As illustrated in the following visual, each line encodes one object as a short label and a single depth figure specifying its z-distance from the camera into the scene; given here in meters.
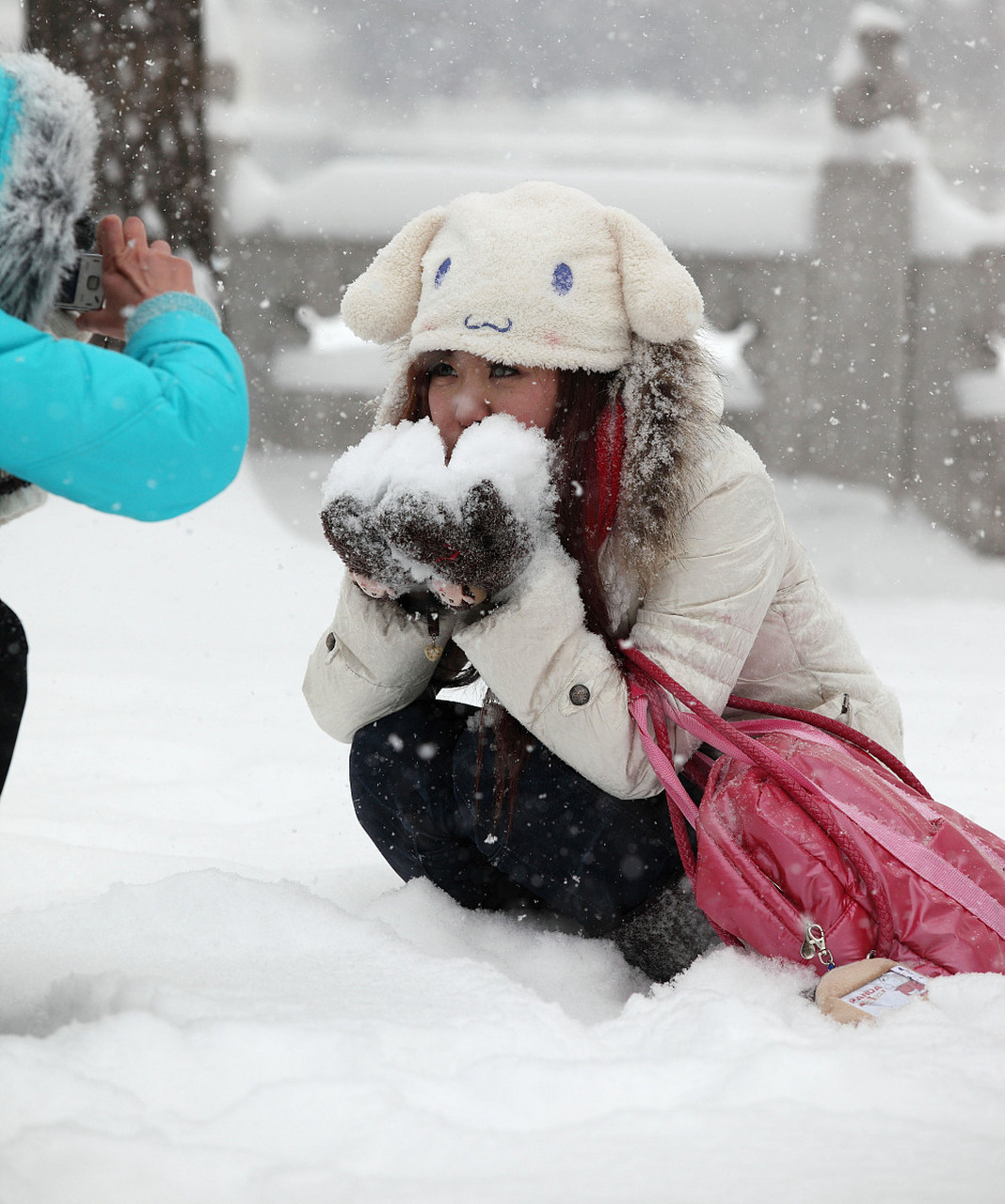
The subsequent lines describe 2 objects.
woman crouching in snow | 5.59
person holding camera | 5.28
